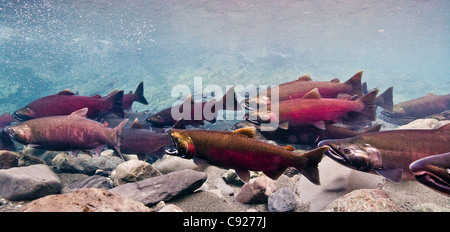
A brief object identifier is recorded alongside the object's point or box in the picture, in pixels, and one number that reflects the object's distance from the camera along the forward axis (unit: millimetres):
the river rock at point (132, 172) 3688
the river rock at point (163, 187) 2922
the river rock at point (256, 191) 3051
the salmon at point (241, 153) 2193
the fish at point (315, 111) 3502
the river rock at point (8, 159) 3896
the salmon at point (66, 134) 3496
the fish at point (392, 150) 2439
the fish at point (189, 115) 4492
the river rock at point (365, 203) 2020
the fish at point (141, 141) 4449
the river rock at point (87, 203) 1719
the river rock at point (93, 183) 3812
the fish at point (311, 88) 4156
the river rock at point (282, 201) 2809
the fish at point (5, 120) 6571
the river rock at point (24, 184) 2936
